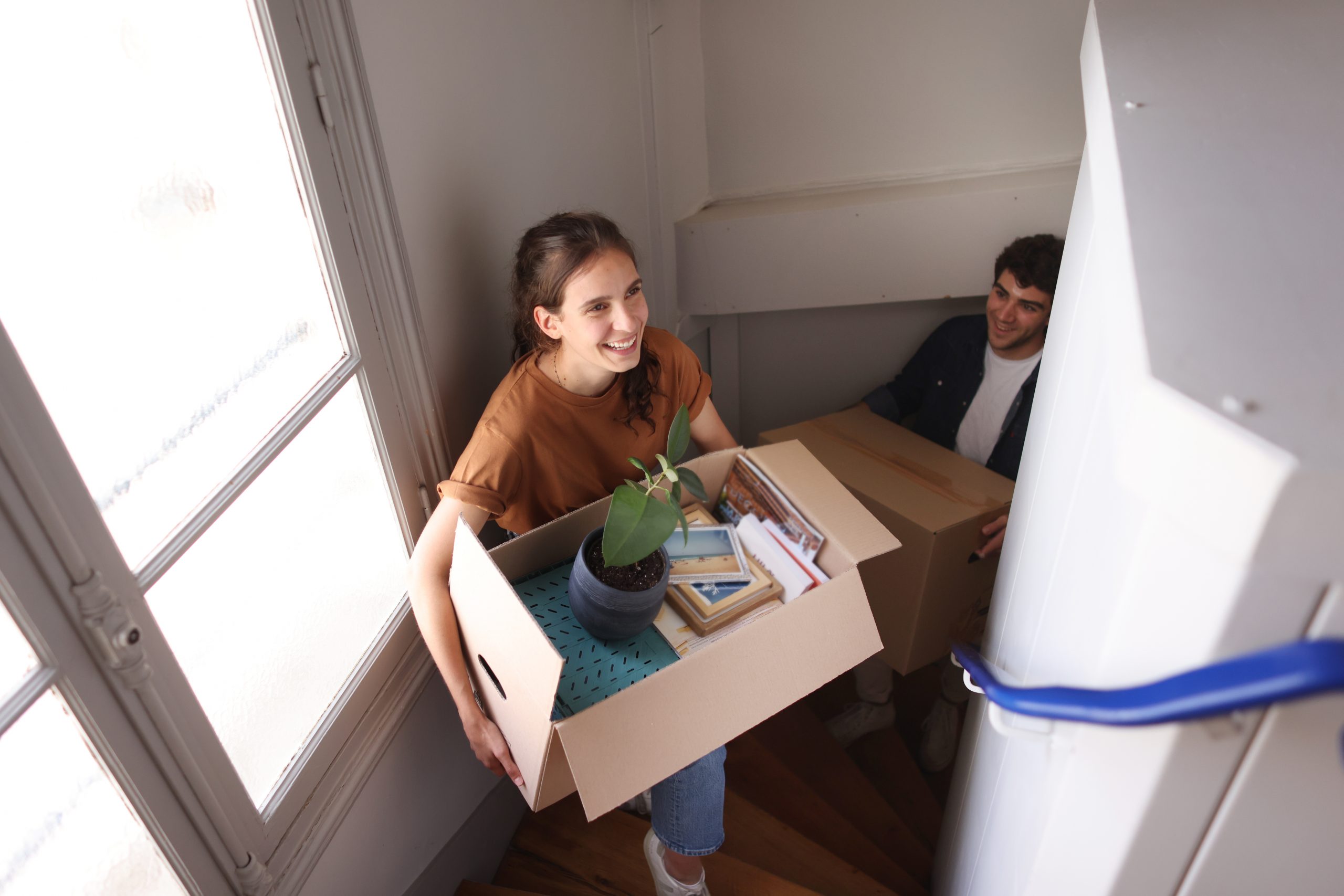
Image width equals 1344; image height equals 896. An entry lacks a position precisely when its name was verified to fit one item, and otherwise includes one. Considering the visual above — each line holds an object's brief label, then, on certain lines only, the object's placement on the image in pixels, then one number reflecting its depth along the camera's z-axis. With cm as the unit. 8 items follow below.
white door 40
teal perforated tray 110
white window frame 72
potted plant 103
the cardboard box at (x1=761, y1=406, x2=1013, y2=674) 167
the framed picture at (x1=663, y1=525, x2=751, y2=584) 127
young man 192
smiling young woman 123
